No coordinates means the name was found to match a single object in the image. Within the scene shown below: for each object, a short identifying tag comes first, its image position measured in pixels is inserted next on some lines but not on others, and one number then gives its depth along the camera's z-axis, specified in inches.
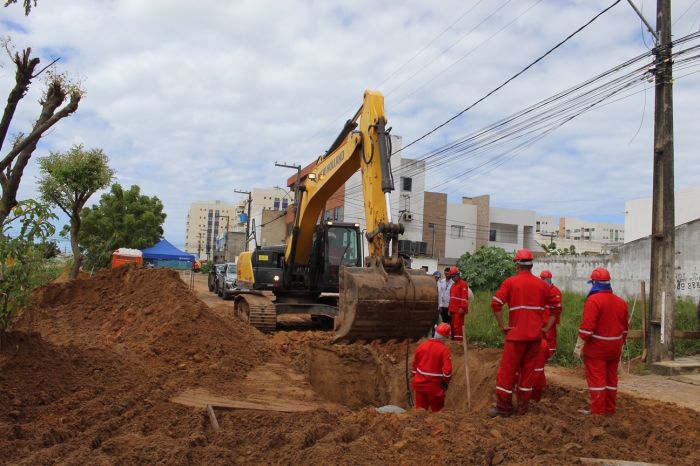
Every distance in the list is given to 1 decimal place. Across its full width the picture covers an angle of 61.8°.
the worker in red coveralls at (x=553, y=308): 304.4
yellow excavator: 297.3
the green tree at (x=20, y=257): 239.9
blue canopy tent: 1298.0
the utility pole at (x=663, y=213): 406.6
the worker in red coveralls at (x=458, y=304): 436.1
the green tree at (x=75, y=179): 648.3
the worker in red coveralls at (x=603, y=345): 238.7
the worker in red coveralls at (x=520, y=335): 229.9
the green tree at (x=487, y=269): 821.9
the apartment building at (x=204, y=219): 5807.1
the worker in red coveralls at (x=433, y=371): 259.0
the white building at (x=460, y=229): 1984.5
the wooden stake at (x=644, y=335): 418.6
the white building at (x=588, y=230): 4750.7
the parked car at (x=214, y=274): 1234.6
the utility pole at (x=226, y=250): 1824.6
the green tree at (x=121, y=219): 1290.6
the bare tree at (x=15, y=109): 190.7
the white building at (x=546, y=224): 4647.1
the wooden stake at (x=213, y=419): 202.1
